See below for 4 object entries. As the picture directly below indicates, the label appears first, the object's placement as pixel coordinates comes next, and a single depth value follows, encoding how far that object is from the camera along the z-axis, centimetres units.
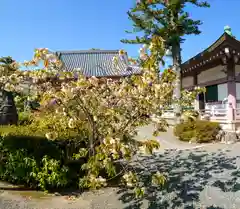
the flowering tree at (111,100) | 337
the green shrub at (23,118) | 1050
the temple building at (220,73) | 1004
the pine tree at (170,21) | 1220
